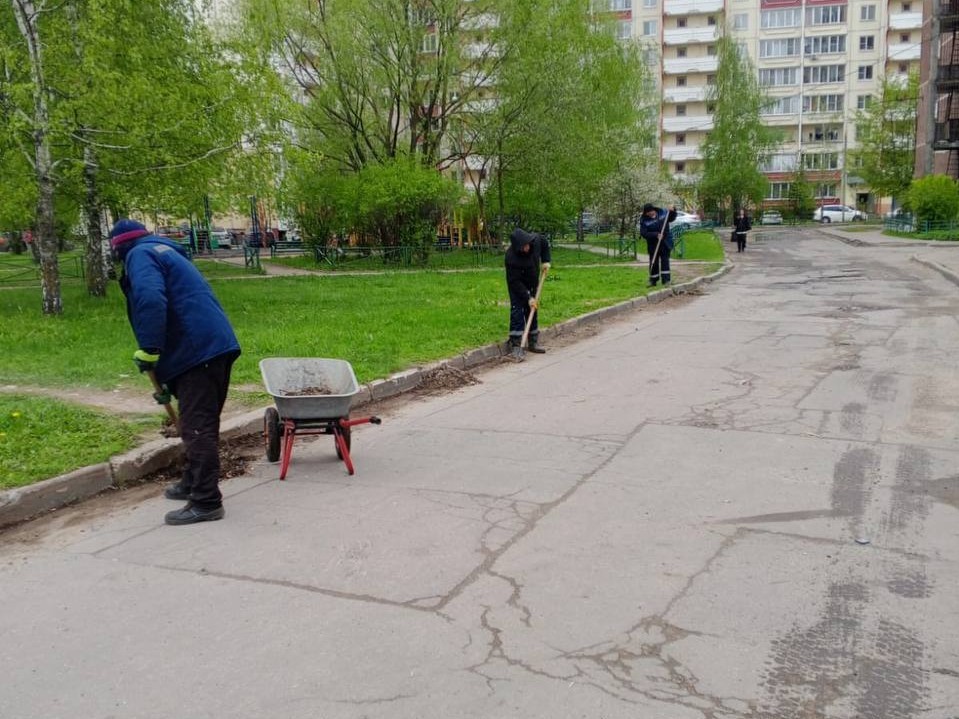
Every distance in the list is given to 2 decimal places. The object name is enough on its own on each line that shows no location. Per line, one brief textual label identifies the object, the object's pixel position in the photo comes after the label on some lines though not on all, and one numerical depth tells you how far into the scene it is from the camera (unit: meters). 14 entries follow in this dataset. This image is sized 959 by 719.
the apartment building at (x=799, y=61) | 77.00
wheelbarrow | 5.92
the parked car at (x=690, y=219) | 52.35
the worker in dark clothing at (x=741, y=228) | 32.28
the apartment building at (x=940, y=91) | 47.81
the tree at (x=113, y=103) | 13.27
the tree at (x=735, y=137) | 61.06
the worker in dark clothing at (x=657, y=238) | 18.02
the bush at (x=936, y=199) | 37.41
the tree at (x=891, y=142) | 56.81
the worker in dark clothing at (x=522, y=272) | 10.97
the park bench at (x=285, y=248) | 32.66
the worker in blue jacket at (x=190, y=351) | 5.19
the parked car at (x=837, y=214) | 67.19
